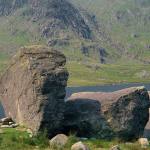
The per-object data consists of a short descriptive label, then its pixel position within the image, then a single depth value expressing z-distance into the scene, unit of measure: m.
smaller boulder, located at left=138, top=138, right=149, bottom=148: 39.23
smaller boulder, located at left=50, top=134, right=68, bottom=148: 36.73
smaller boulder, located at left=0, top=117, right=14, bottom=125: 47.92
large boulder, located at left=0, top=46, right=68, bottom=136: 42.44
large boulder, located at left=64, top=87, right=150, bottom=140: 44.97
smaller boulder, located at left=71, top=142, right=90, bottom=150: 34.14
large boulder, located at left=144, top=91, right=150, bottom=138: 53.84
